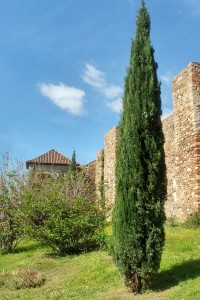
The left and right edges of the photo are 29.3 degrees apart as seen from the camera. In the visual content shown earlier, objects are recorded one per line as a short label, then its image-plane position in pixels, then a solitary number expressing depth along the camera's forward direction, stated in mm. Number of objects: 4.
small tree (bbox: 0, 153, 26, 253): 13906
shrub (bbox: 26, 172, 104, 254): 11836
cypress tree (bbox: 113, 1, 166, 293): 7305
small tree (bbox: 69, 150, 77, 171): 30797
